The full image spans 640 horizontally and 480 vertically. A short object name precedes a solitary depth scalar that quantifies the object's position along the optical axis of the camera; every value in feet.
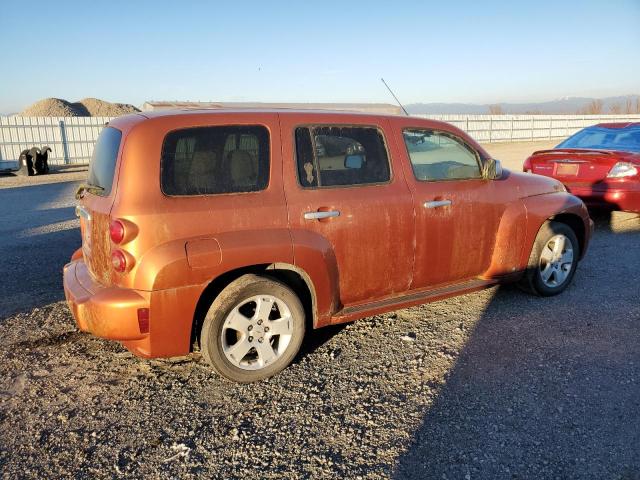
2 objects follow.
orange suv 10.67
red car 24.72
